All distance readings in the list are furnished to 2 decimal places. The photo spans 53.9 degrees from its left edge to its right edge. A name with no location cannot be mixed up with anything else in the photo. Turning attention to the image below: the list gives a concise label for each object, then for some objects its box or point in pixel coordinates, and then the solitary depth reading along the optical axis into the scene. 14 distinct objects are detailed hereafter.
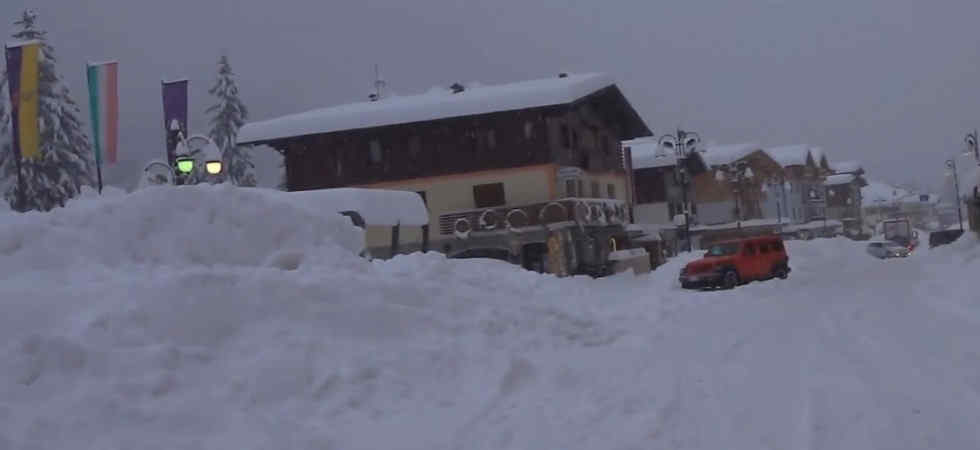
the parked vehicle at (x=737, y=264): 29.52
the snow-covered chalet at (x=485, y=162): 36.91
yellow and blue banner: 21.08
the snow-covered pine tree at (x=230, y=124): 58.09
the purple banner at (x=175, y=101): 21.12
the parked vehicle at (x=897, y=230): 70.12
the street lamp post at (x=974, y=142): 40.81
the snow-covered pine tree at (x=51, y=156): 40.53
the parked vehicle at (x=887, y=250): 48.03
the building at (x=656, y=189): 64.31
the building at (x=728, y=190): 71.56
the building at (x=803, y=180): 85.75
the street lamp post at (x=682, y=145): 41.81
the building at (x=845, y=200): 101.56
